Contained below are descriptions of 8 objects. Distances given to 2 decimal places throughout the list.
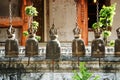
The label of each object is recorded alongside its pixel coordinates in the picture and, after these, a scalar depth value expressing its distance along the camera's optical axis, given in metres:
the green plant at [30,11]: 11.37
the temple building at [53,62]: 6.43
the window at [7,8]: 13.67
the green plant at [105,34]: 10.09
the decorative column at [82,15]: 13.08
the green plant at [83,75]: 5.60
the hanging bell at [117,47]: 6.44
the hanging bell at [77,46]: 6.50
